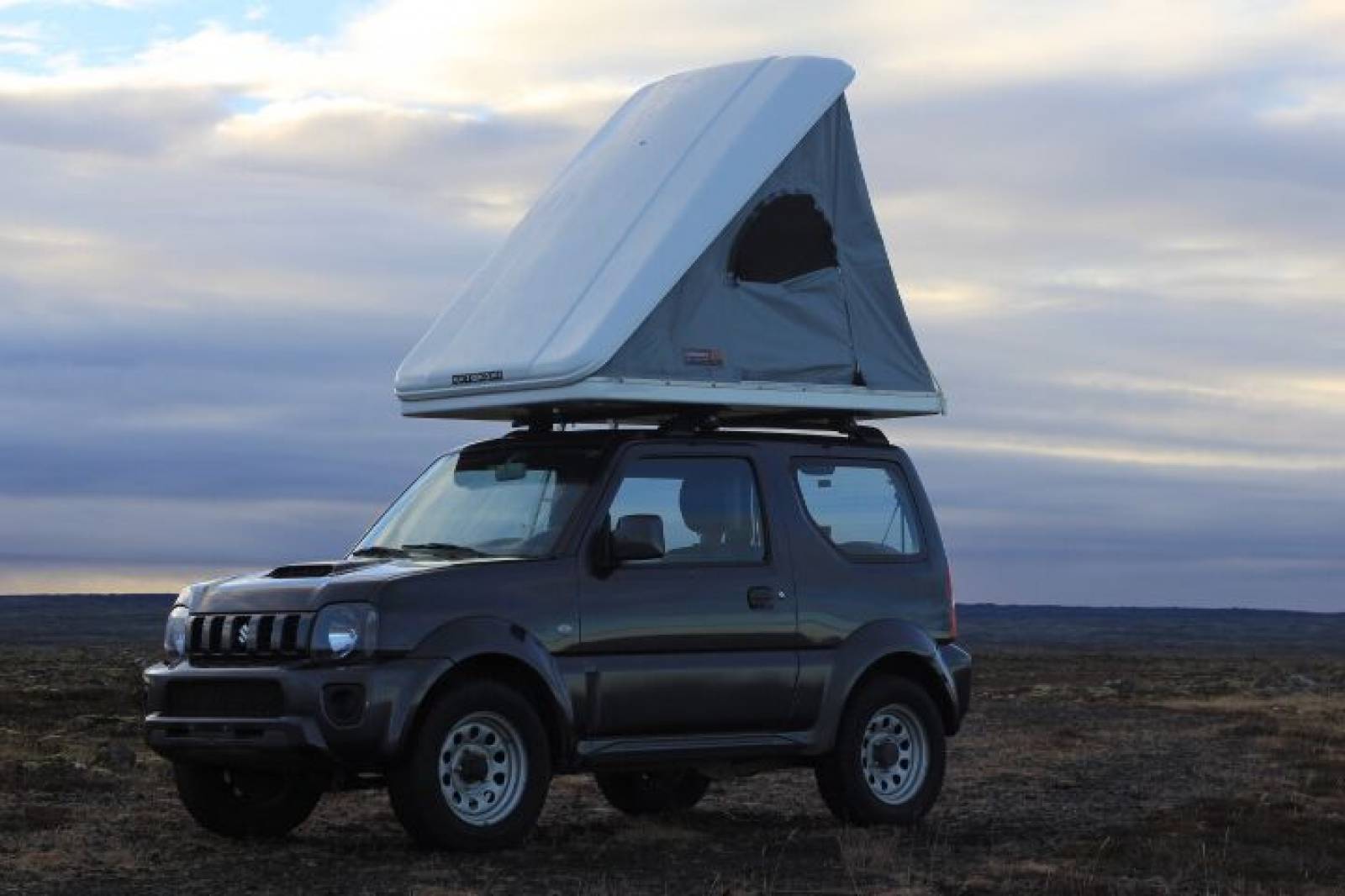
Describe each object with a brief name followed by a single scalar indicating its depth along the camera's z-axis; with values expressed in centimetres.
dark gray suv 1113
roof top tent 1227
